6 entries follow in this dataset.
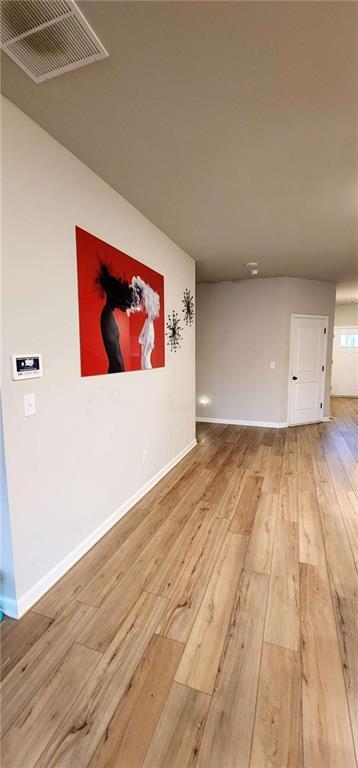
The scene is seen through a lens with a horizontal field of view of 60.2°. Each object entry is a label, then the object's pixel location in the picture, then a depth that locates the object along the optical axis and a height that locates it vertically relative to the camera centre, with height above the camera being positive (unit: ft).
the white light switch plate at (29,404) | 5.27 -0.92
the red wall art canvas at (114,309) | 6.65 +1.05
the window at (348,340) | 27.71 +0.85
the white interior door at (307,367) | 17.66 -1.03
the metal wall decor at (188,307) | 12.60 +1.79
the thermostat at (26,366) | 5.02 -0.27
